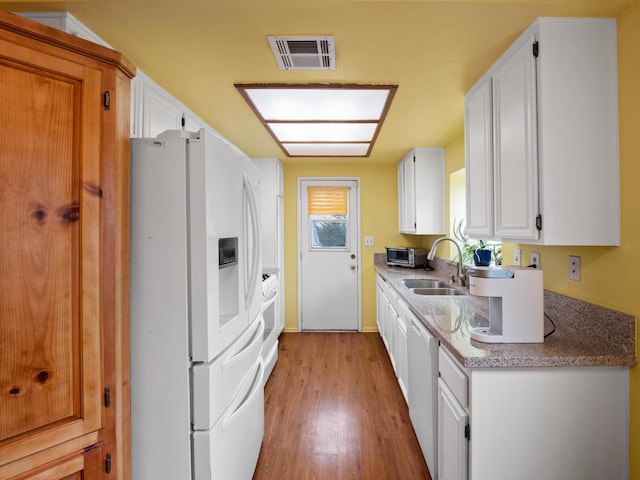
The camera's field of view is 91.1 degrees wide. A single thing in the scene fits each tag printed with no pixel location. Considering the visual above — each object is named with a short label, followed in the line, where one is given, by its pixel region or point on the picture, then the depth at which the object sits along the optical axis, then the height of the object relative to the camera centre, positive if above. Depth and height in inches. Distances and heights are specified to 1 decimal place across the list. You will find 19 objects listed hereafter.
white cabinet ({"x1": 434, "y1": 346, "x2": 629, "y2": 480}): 47.0 -28.0
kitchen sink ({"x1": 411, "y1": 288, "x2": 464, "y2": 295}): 107.6 -18.1
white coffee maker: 51.5 -10.0
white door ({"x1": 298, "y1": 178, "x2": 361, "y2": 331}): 170.6 -9.4
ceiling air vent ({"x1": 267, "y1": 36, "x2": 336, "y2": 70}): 56.9 +36.2
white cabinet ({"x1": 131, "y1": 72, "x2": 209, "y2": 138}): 64.1 +30.5
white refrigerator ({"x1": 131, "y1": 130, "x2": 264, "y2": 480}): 46.9 -10.0
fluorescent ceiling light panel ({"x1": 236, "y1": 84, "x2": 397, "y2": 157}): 75.9 +36.6
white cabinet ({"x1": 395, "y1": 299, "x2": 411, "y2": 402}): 89.2 -33.5
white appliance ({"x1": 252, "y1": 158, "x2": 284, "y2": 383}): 149.2 +8.5
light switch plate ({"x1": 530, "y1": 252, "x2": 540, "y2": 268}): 70.4 -4.7
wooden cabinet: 34.4 -0.6
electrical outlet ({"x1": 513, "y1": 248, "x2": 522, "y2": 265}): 78.6 -4.4
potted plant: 105.8 -2.0
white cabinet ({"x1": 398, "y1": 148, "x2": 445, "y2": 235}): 131.0 +20.3
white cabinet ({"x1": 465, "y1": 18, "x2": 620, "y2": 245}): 50.2 +17.3
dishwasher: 63.3 -33.1
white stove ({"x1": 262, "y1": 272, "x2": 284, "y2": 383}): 113.0 -32.7
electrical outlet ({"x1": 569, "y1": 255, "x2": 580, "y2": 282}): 58.5 -5.7
